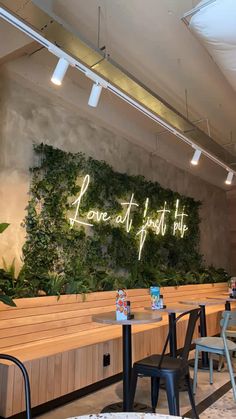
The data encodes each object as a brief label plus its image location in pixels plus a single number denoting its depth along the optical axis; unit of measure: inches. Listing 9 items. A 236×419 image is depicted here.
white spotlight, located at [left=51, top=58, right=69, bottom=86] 122.4
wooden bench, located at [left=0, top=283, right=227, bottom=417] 114.7
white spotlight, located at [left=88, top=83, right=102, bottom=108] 139.5
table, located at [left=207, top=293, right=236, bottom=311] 192.7
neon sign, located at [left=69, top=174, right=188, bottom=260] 207.5
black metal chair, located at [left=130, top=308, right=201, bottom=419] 96.7
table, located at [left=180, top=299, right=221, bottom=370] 172.9
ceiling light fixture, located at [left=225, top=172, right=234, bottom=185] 252.2
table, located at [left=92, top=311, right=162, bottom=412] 109.4
